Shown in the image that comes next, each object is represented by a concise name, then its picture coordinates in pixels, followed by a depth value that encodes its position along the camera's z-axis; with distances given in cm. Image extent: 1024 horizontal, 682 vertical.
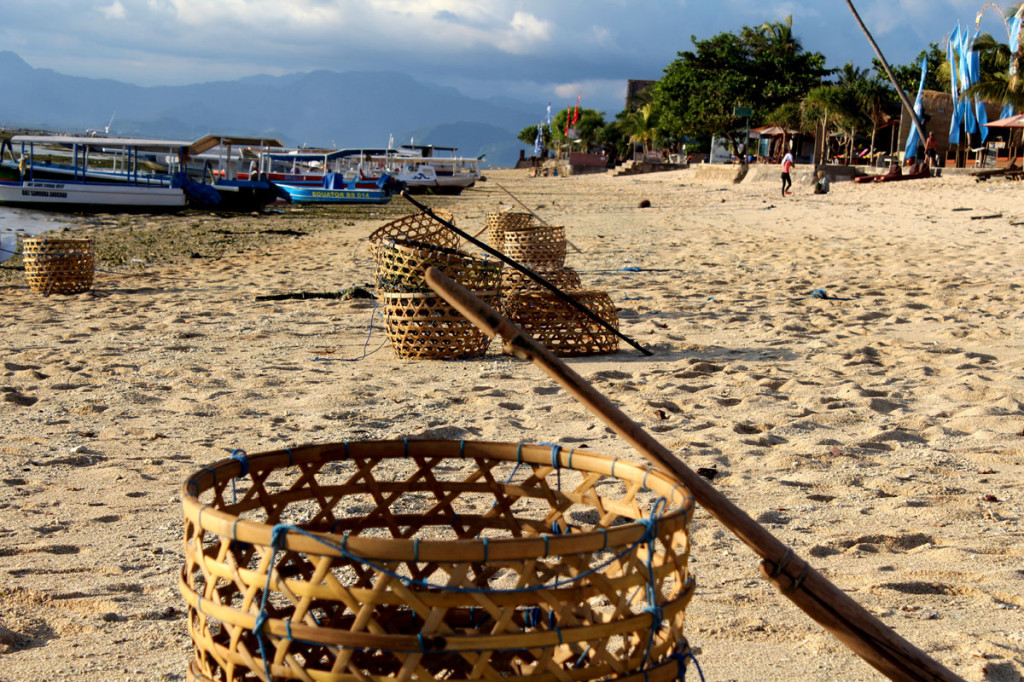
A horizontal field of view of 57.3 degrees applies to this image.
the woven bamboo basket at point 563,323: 671
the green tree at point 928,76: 4217
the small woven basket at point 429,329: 661
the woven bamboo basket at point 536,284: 725
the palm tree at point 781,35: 4662
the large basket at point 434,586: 167
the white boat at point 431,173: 3503
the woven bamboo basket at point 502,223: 1156
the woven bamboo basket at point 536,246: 971
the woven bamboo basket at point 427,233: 755
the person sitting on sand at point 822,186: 2345
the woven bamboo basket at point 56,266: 1006
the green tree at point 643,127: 6619
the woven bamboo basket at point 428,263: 660
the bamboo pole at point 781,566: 197
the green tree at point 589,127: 8606
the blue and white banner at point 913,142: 2862
